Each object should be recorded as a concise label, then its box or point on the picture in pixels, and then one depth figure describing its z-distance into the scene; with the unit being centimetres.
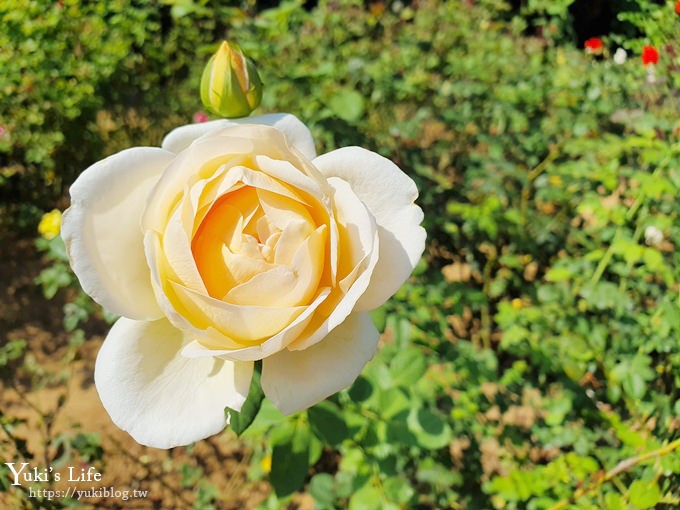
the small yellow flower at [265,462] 44
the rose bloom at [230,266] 14
